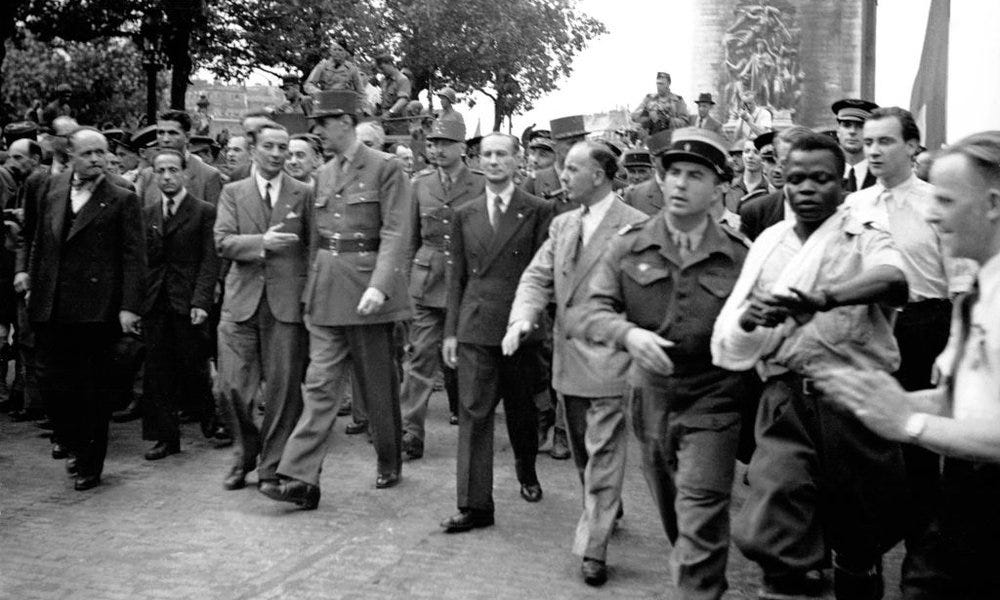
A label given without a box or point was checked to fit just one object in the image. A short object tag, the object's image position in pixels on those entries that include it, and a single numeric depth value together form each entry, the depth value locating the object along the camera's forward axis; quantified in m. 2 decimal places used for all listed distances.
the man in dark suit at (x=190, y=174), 10.68
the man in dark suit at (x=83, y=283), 8.35
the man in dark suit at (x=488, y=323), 7.15
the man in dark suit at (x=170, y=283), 9.27
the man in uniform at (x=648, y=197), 10.98
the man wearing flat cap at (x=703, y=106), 18.55
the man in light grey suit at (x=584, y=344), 6.31
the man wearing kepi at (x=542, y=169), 12.24
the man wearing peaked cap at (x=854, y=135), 7.96
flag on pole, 9.21
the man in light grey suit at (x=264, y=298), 8.11
